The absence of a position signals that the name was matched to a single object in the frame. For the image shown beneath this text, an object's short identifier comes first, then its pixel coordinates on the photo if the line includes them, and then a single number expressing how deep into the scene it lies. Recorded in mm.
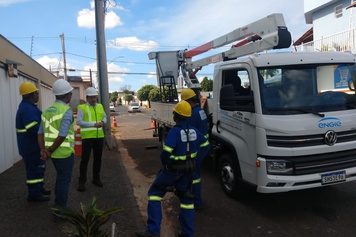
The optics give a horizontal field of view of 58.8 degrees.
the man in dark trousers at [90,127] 5699
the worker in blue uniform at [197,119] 5020
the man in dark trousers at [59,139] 4074
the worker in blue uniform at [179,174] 3814
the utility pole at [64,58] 38481
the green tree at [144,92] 82438
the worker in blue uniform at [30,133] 4730
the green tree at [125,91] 132562
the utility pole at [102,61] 11112
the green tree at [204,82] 30925
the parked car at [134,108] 48694
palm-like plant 3041
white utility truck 4289
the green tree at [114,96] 123594
